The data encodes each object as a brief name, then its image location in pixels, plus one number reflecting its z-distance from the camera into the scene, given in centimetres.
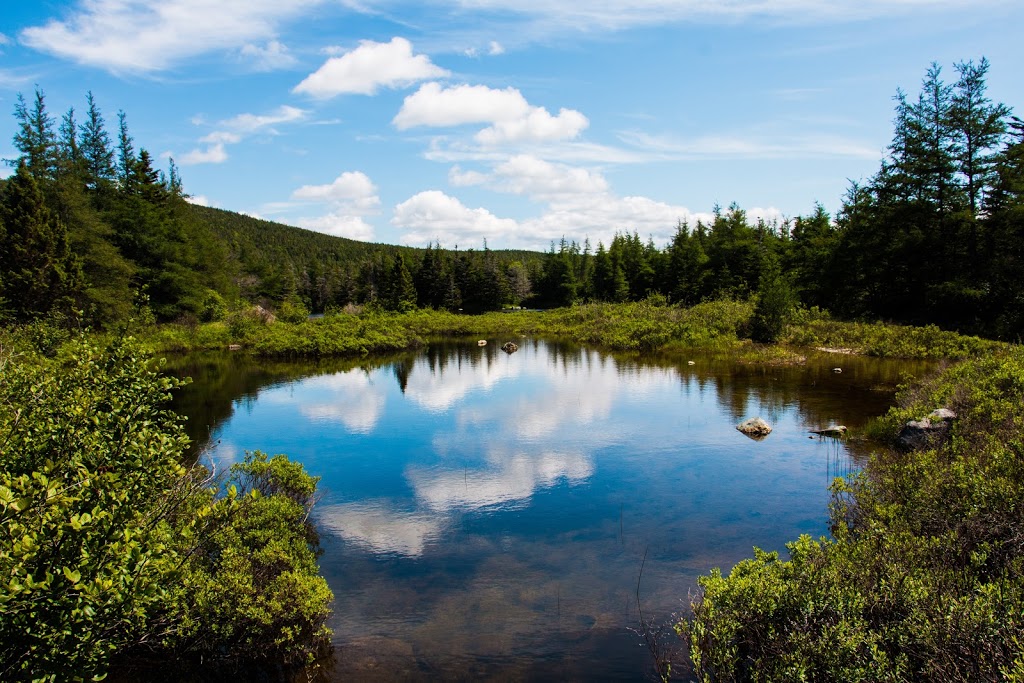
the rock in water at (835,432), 2148
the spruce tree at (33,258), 3494
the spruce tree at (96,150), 5581
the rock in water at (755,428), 2244
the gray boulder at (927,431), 1675
